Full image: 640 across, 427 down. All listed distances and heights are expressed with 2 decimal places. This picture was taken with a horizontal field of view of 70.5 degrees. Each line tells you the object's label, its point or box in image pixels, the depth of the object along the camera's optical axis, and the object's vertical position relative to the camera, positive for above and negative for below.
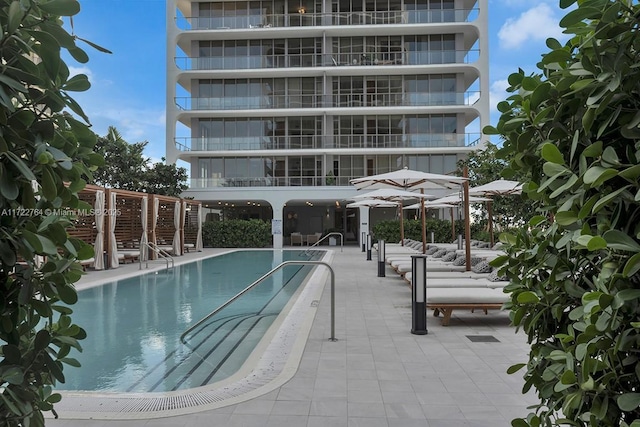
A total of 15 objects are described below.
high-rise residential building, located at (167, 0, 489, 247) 28.02 +8.59
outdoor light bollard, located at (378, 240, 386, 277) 12.54 -0.98
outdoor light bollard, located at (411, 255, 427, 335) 5.96 -0.97
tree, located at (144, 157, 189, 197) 25.08 +2.41
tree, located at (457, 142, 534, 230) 15.09 +0.77
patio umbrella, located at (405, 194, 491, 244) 14.89 +0.80
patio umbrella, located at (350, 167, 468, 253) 10.96 +1.06
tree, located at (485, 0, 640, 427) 1.18 +0.01
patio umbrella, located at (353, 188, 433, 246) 12.91 +0.87
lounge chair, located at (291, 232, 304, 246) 29.20 -0.97
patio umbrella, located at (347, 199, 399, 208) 17.65 +0.83
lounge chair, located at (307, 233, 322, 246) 29.20 -1.03
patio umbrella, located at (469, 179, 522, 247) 10.41 +0.84
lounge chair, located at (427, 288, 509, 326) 6.48 -1.12
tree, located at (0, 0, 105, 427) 1.20 +0.09
